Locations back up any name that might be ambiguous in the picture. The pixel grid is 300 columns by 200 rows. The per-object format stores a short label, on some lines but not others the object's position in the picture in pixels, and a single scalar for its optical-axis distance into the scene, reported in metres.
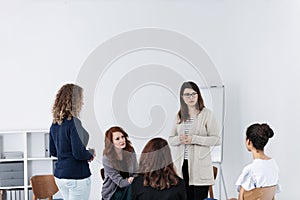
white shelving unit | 5.18
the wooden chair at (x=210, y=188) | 4.27
